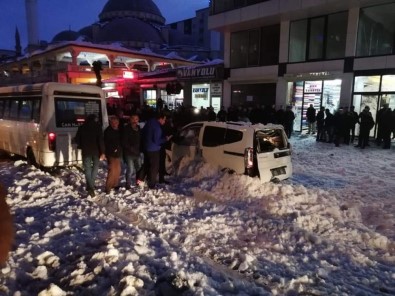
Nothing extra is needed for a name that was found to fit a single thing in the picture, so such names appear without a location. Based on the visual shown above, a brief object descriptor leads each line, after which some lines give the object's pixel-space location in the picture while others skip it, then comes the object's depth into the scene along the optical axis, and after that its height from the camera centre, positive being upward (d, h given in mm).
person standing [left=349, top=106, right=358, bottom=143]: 14835 -855
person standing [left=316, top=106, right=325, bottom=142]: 16109 -1234
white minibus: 8805 -604
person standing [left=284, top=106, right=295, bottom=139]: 16812 -1045
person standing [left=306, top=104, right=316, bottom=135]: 17359 -915
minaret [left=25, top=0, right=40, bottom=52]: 50812 +10841
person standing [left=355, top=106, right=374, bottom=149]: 14062 -1149
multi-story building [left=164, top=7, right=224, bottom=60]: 62781 +13376
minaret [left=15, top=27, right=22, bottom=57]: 87844 +13861
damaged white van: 7514 -1190
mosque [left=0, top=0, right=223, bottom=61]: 57031 +13093
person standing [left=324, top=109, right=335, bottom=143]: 15469 -1230
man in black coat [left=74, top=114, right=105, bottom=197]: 7465 -1106
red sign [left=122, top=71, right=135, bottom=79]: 26266 +1713
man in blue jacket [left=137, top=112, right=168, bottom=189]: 7953 -1165
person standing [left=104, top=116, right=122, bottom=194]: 7508 -1209
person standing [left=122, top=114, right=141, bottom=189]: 7810 -1102
